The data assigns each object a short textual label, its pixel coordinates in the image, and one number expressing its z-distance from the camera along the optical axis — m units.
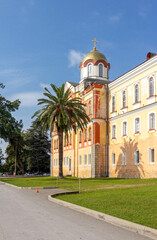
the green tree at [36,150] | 75.81
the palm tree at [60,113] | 37.22
